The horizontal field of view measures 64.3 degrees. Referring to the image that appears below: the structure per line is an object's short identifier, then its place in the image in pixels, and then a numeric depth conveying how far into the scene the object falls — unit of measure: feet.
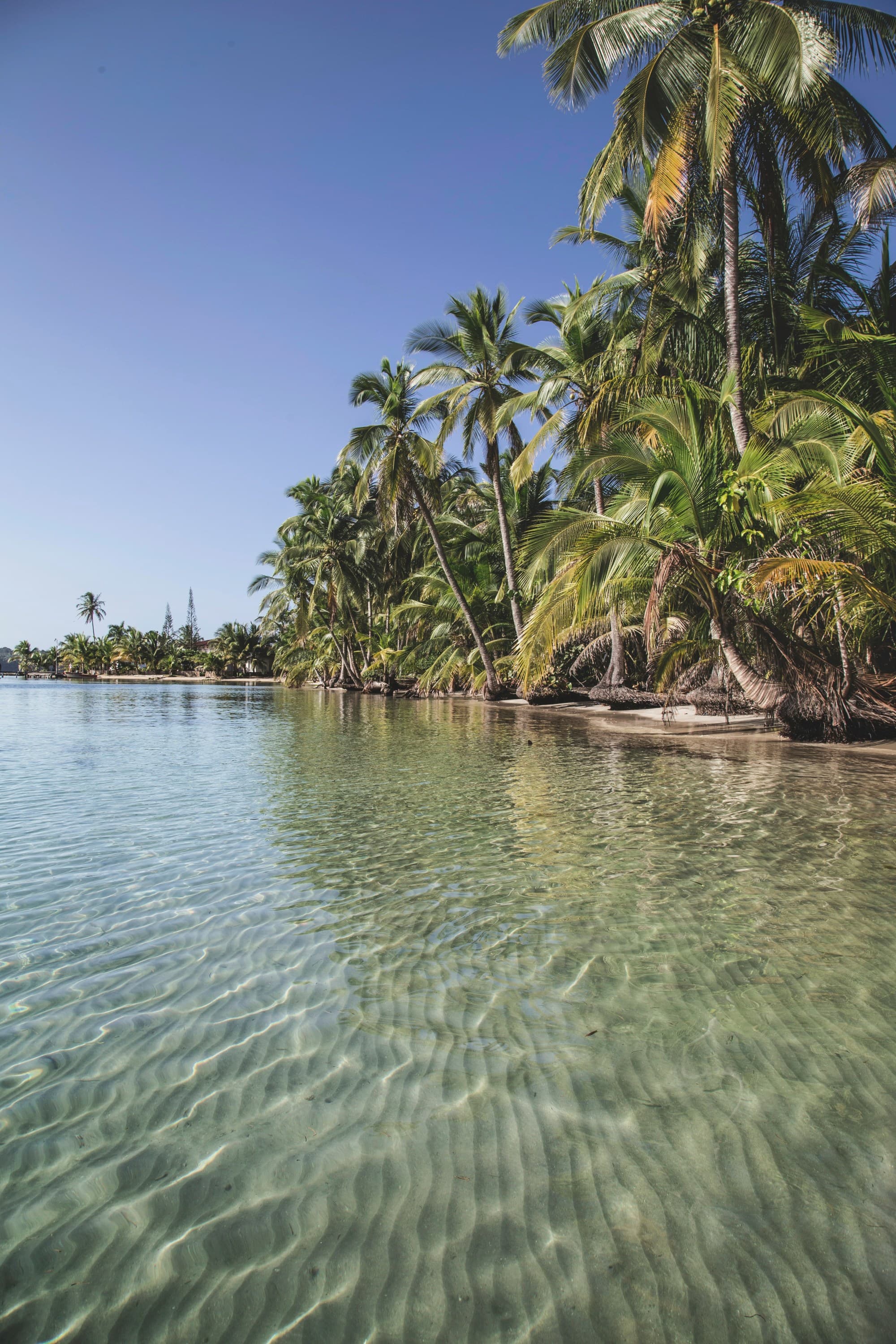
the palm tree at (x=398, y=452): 76.18
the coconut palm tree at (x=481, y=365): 69.10
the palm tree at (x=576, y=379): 58.80
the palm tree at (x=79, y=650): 326.44
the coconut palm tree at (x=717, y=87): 32.55
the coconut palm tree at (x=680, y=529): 31.73
